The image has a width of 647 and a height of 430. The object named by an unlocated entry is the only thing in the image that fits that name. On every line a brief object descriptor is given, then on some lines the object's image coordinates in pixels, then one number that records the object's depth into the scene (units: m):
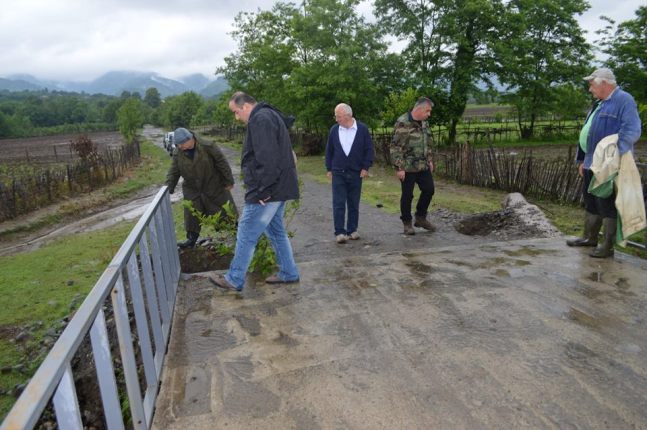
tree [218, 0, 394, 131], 19.81
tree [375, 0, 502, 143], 24.11
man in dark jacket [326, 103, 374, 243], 5.54
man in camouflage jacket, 5.80
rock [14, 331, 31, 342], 4.81
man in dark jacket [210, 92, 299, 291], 3.56
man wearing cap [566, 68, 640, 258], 4.16
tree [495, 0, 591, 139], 26.31
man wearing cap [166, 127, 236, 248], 5.17
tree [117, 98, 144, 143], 37.91
